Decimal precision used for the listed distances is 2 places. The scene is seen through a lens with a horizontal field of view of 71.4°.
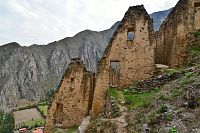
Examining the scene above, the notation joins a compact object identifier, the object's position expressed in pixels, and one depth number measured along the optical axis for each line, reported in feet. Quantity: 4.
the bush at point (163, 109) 17.96
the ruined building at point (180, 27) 29.64
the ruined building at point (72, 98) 30.71
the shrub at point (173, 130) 15.60
